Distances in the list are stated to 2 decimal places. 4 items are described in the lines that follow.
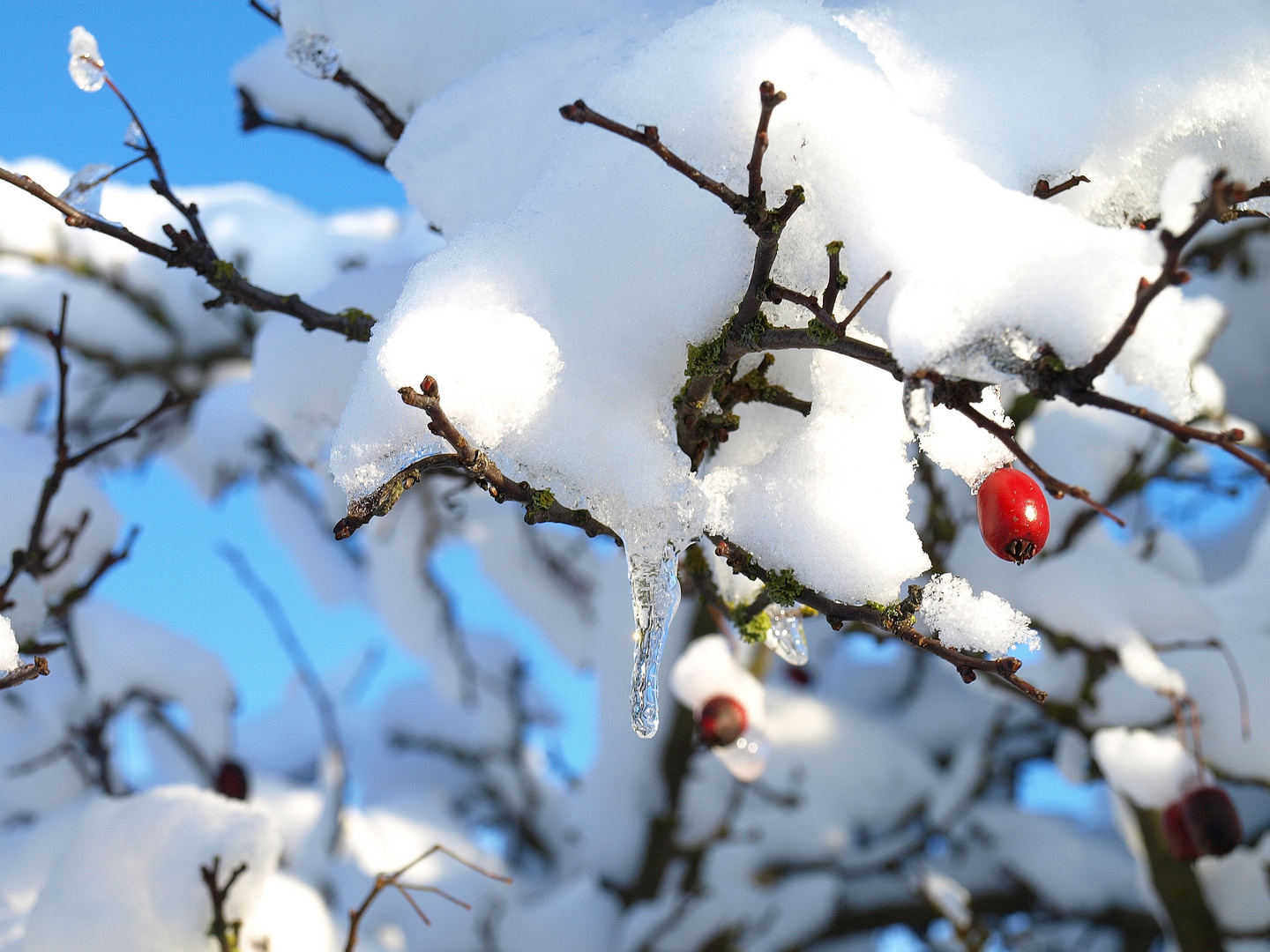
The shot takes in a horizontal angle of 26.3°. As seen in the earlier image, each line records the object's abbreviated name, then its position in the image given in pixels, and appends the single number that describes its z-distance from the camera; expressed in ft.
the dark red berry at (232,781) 1.75
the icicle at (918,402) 1.01
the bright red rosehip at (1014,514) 1.12
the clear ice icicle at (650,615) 1.10
